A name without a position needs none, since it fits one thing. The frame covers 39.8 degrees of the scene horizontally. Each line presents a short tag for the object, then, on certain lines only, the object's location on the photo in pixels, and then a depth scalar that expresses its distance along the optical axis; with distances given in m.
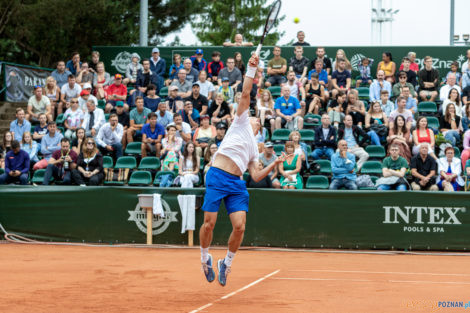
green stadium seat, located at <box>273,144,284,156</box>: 16.03
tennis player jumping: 7.91
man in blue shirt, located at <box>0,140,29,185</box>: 15.99
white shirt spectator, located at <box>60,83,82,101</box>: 19.11
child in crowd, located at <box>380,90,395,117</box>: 17.02
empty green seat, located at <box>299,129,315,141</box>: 16.61
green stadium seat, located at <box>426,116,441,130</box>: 16.67
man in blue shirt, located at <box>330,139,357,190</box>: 14.38
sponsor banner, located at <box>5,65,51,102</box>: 20.86
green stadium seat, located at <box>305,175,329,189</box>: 14.85
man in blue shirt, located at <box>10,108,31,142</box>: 17.77
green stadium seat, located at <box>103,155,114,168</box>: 16.58
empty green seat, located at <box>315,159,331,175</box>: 15.40
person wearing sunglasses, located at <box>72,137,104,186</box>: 15.77
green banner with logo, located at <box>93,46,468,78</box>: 20.55
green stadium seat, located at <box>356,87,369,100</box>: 18.77
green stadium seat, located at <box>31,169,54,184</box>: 16.44
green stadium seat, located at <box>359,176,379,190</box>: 14.96
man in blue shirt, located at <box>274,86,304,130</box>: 16.98
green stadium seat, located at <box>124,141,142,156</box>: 17.03
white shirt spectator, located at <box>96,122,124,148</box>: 16.91
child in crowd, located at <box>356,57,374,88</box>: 19.28
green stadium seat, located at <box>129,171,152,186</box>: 15.71
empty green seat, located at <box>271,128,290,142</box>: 16.47
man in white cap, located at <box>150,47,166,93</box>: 20.08
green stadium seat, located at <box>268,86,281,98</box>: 19.03
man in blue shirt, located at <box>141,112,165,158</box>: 16.64
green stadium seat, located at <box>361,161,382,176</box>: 15.06
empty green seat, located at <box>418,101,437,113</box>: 17.64
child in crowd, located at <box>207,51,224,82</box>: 19.72
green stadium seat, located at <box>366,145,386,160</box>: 15.72
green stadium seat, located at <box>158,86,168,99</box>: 20.03
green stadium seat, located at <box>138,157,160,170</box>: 16.14
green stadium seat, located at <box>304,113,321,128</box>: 17.38
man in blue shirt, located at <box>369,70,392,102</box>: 17.77
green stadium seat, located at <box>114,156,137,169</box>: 16.44
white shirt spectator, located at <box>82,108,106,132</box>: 17.59
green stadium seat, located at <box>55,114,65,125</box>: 18.64
